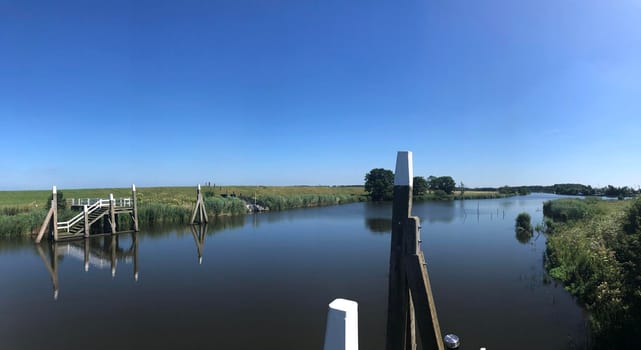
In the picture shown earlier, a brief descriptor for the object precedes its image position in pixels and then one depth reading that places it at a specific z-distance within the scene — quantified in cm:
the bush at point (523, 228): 2169
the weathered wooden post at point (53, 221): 1822
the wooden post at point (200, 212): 2638
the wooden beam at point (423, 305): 295
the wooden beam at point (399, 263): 309
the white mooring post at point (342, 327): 175
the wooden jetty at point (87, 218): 1845
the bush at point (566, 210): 2483
